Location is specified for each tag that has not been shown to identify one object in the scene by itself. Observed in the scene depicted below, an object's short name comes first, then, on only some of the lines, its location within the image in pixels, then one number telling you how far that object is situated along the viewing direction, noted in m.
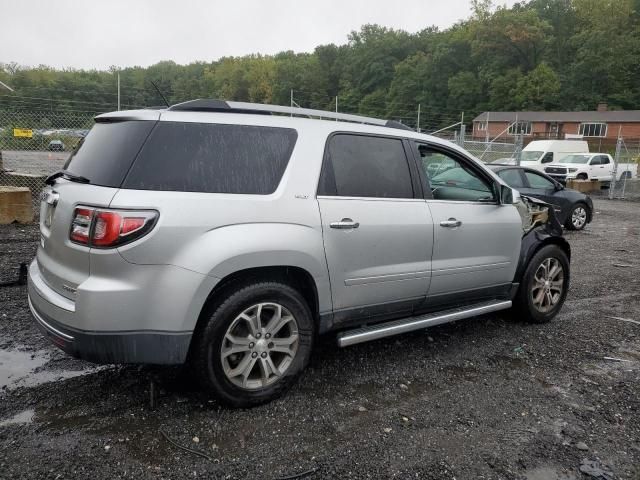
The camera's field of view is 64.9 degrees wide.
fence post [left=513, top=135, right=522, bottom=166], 15.07
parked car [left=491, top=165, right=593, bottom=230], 10.47
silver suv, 2.67
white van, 24.75
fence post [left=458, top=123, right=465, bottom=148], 15.07
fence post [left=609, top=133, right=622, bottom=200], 19.61
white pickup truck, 22.33
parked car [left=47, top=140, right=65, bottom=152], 14.53
